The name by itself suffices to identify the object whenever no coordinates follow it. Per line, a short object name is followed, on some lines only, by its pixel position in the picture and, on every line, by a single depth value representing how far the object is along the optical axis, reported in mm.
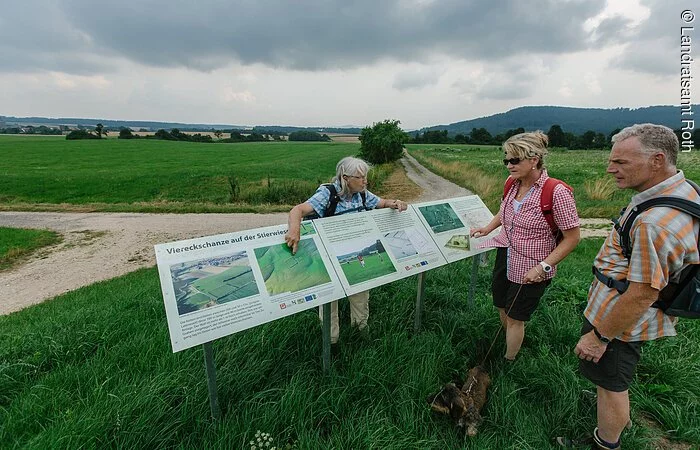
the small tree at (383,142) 39188
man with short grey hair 1567
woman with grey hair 2990
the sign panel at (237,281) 2033
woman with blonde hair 2482
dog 2350
